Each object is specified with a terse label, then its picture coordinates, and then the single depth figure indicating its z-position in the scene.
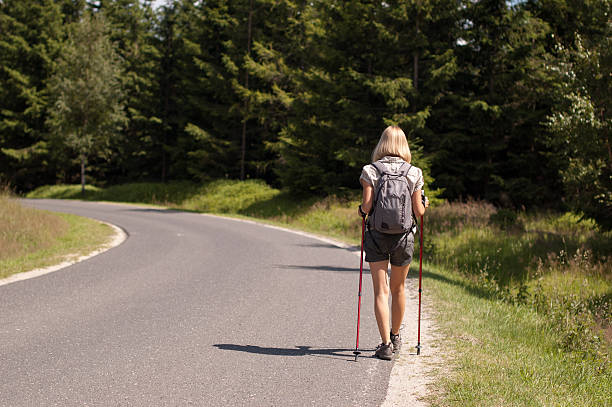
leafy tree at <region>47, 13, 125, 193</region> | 40.50
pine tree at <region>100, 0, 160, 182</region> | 42.19
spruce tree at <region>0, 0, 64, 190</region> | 46.78
